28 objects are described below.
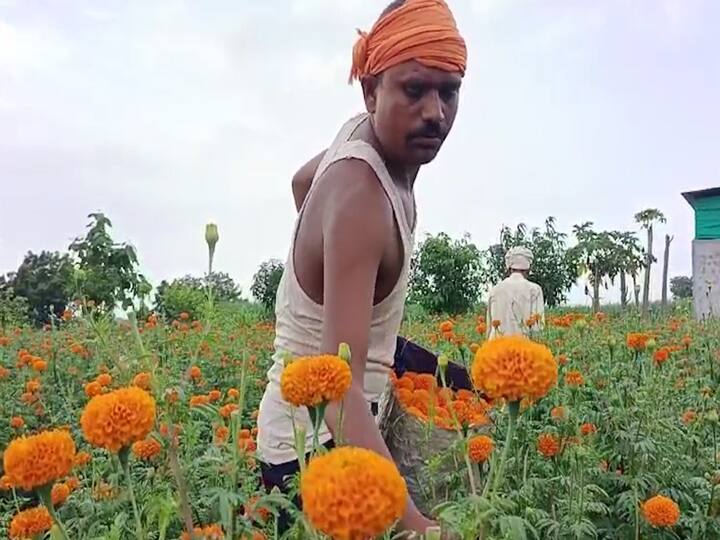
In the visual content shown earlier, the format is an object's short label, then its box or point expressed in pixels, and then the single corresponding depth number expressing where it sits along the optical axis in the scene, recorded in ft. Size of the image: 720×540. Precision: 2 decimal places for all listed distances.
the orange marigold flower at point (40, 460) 2.93
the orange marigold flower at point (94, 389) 5.88
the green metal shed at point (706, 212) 49.96
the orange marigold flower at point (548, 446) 5.55
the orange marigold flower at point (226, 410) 5.01
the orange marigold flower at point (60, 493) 4.87
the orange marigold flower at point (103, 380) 6.17
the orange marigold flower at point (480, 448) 4.13
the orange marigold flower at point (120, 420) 2.82
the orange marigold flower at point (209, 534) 2.74
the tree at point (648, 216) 52.60
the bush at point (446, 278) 59.67
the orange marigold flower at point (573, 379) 6.40
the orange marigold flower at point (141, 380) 3.83
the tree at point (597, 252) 53.42
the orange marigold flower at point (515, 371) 2.80
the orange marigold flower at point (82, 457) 4.87
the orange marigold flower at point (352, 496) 1.92
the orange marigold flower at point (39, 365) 10.62
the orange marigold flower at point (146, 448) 4.71
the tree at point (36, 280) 47.33
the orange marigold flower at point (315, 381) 2.99
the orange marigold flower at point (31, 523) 3.56
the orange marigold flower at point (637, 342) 7.03
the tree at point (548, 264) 66.33
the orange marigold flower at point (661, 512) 5.17
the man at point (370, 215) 4.50
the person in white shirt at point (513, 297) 16.87
